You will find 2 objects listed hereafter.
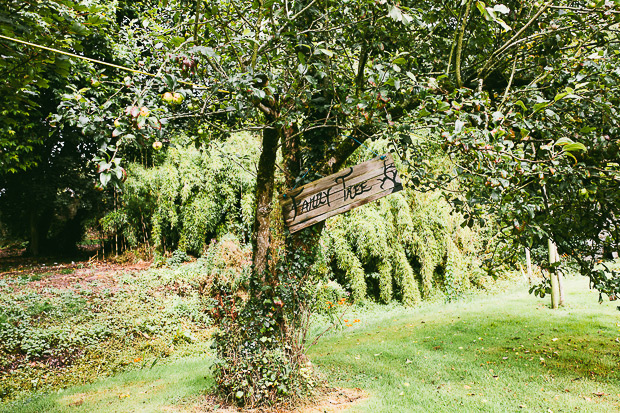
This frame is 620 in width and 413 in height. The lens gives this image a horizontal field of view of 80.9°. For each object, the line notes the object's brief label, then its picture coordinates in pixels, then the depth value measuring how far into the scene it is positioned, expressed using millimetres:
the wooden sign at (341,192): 2854
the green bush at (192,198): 9203
